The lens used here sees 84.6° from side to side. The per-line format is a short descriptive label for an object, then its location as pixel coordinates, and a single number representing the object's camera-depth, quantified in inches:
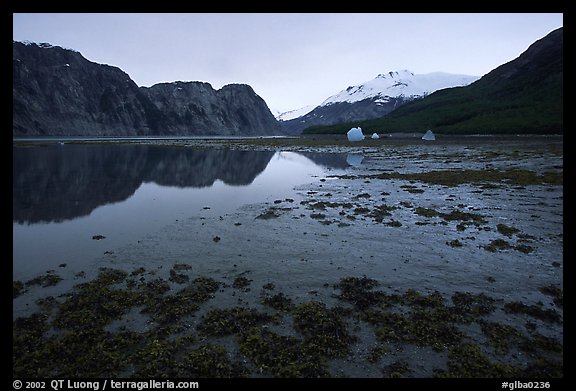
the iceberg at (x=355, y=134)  5531.5
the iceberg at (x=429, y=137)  5339.6
